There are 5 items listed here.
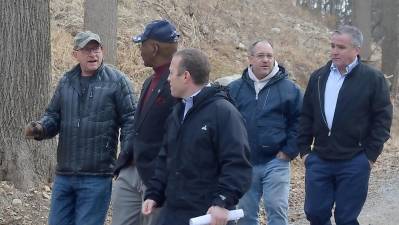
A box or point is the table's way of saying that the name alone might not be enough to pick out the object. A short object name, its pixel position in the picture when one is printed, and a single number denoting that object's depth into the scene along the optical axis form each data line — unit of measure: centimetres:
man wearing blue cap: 509
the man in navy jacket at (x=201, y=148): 442
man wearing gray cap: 555
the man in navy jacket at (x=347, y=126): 601
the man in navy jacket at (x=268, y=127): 623
